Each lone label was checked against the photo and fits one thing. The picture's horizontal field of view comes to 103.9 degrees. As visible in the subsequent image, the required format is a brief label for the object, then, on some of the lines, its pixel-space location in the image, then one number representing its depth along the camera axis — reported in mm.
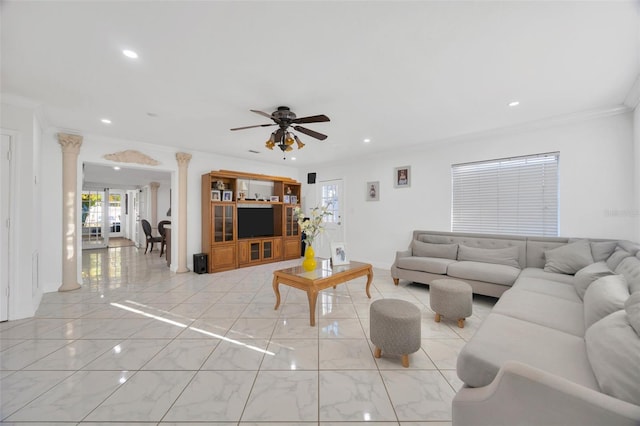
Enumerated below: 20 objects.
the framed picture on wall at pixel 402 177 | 4961
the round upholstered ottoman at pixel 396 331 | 1965
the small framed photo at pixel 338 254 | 3459
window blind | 3592
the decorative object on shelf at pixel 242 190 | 5684
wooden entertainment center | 5141
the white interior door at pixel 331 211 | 6154
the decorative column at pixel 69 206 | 3812
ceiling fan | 2736
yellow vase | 3159
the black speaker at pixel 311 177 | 6711
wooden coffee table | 2695
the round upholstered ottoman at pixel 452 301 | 2623
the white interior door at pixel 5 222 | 2725
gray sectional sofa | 939
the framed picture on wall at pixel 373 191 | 5430
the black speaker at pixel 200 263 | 4918
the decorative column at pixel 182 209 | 4973
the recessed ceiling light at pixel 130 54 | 1960
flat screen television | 5668
